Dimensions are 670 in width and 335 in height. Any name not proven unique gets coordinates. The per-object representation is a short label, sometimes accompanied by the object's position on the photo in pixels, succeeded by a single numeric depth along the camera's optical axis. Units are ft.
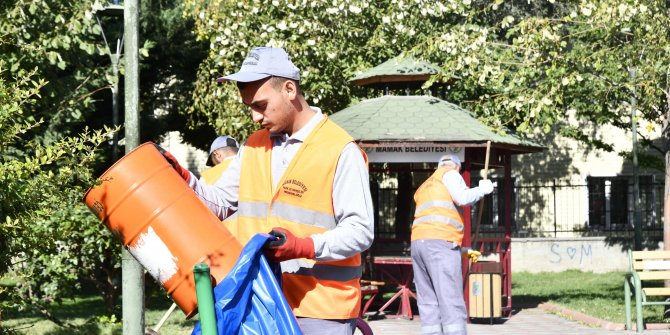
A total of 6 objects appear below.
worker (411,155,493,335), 34.19
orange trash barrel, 13.10
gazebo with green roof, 47.73
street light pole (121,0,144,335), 30.83
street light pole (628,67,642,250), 71.64
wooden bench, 42.24
